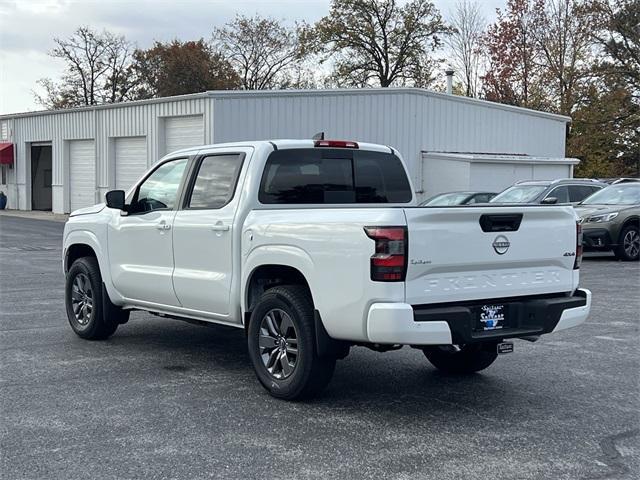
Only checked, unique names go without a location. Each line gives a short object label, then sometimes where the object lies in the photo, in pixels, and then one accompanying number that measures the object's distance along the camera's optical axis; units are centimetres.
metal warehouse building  2514
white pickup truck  536
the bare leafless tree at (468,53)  5434
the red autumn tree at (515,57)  4772
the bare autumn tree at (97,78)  6072
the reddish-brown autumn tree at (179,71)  5766
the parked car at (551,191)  1886
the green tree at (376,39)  5491
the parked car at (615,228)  1700
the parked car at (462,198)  1995
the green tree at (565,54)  4450
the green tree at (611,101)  4269
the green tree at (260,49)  6044
